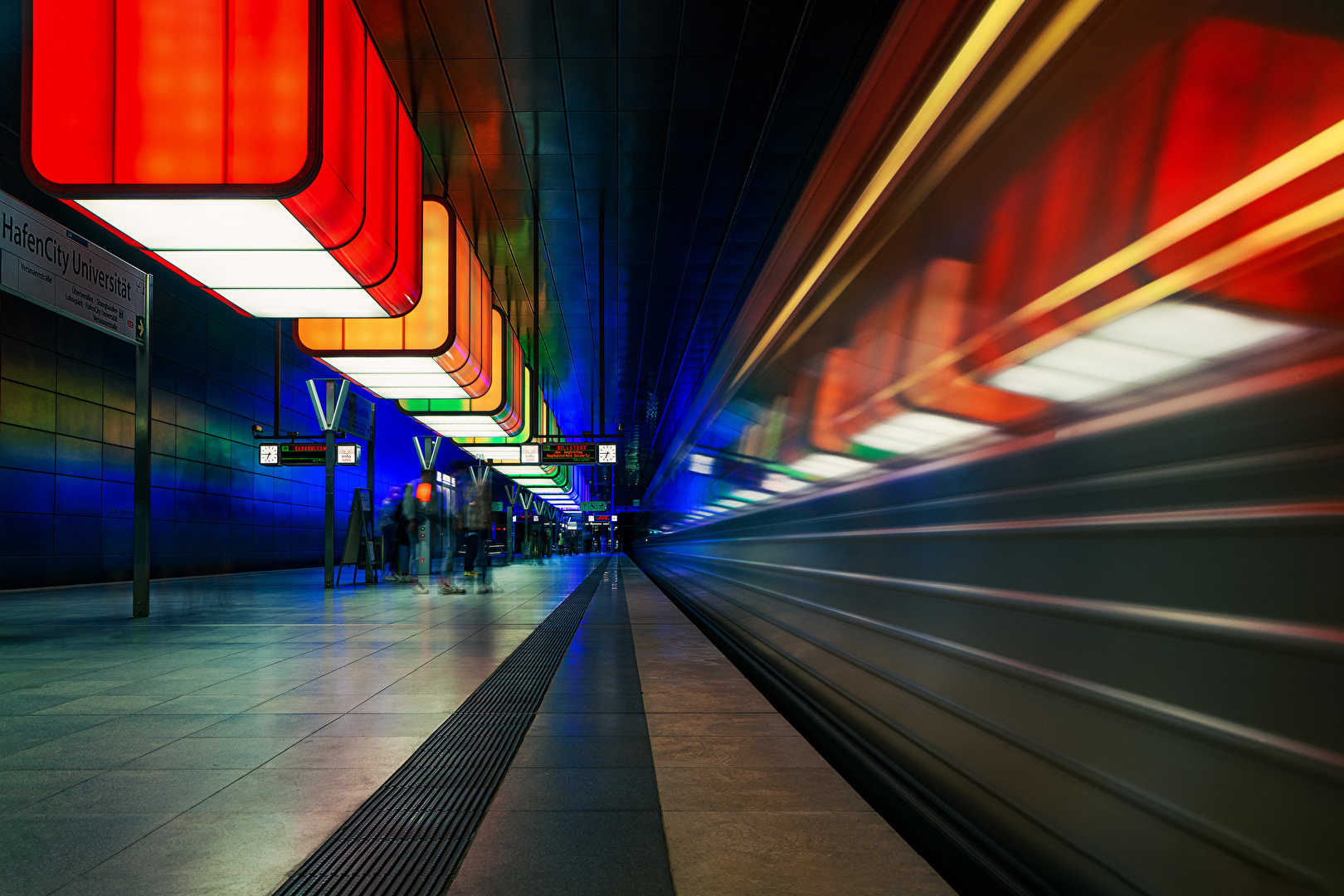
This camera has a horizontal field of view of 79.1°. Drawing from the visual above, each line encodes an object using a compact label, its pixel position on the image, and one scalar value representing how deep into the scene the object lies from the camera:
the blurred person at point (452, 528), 13.27
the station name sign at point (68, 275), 6.62
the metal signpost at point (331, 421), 14.34
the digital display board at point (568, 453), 19.28
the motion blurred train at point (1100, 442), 1.11
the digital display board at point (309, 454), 16.77
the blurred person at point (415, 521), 13.66
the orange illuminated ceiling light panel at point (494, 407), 15.16
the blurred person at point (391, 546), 16.97
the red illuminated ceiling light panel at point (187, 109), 5.55
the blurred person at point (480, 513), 15.23
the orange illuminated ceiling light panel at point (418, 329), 10.35
